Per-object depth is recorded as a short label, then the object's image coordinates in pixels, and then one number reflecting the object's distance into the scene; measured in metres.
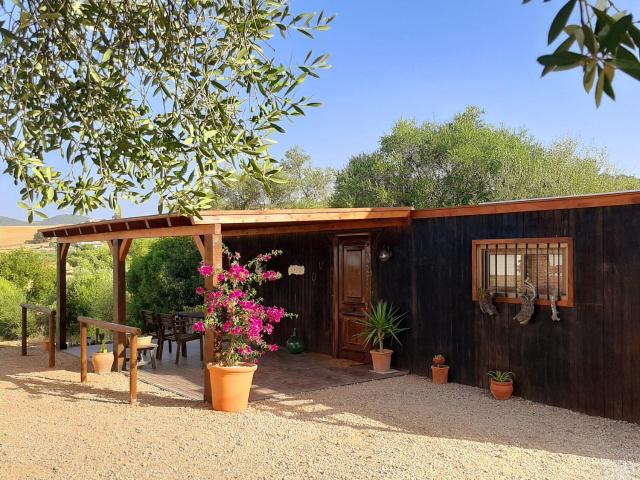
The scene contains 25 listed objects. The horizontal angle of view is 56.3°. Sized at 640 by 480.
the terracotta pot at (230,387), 6.07
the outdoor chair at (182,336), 8.46
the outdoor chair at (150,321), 9.00
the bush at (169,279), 13.42
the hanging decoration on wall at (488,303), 6.88
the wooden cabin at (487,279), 5.86
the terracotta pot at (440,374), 7.36
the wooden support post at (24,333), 10.02
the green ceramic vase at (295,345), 9.77
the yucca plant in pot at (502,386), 6.59
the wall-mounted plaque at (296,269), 10.05
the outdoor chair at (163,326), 8.59
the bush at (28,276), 14.93
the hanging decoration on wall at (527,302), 6.49
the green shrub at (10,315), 12.58
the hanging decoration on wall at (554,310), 6.28
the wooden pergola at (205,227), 6.49
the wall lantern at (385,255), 8.25
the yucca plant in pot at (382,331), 7.98
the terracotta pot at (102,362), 8.18
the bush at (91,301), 13.14
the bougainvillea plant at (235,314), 6.19
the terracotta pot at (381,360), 7.96
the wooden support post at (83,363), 7.57
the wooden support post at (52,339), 8.67
